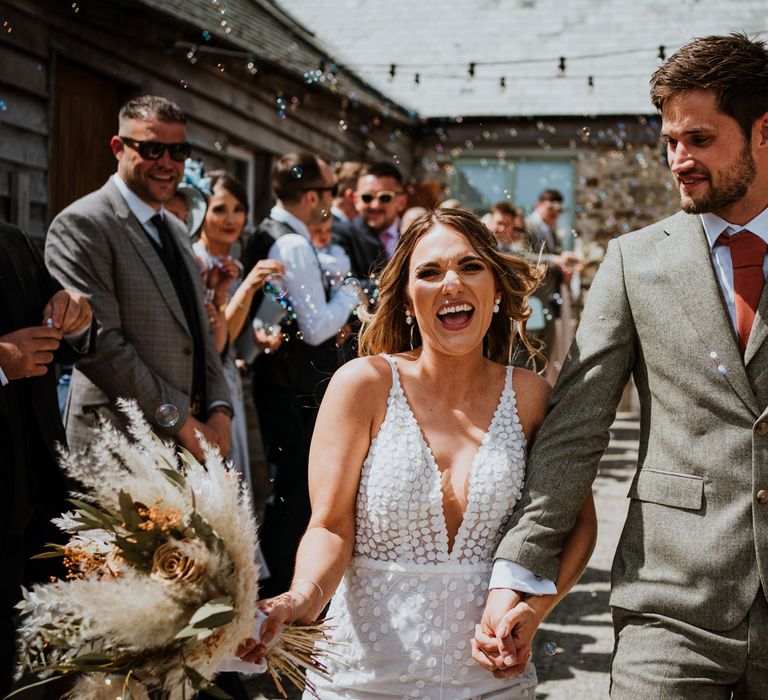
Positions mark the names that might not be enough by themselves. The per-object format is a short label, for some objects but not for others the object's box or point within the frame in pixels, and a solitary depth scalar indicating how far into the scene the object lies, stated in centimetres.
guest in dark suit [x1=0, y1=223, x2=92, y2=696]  364
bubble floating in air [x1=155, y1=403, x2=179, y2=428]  422
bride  282
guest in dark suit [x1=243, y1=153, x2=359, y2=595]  542
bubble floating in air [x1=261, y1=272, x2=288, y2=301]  538
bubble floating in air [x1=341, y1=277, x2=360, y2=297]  454
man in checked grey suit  429
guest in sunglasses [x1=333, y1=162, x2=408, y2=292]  655
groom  271
